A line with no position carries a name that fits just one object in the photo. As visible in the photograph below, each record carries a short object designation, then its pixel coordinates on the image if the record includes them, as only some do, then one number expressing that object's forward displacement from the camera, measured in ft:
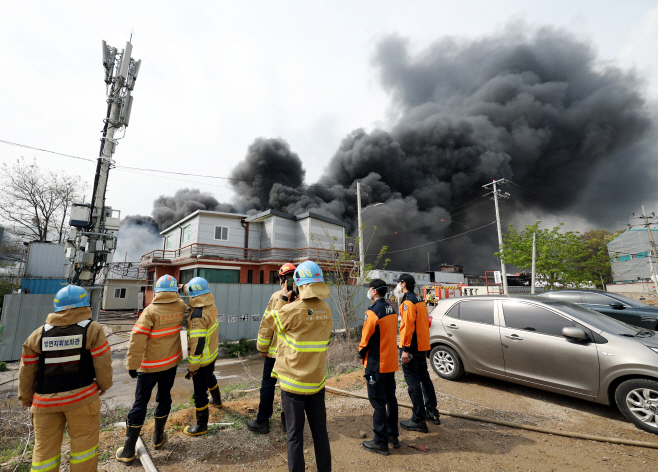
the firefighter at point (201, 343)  11.09
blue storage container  51.37
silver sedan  11.36
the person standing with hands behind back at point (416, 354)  11.30
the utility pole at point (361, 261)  31.52
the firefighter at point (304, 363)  7.63
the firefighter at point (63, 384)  7.96
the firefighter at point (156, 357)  9.73
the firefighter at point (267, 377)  11.27
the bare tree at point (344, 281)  28.84
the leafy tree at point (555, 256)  51.98
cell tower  36.96
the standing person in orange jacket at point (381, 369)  9.82
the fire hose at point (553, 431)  10.03
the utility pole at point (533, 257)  52.54
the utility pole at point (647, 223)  81.05
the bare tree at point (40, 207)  69.15
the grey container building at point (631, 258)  134.10
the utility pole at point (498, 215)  62.69
